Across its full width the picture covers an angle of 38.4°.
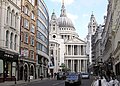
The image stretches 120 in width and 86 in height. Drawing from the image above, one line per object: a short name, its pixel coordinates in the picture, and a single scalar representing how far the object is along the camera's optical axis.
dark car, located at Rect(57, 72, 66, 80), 43.38
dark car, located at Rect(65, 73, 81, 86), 22.89
